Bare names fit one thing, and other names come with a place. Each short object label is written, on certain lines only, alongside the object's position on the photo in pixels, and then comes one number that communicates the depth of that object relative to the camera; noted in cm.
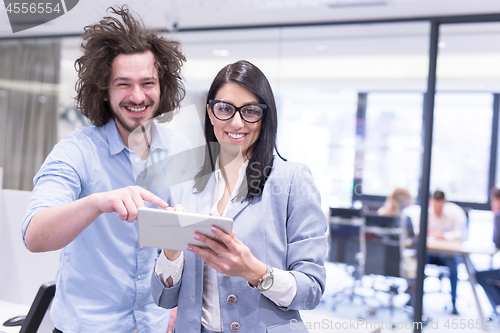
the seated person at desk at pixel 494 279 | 407
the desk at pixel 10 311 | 176
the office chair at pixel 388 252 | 388
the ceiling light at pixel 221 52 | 435
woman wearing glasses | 113
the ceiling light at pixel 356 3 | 335
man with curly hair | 133
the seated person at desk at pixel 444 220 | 436
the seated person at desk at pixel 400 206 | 376
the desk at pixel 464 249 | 394
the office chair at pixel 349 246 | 402
